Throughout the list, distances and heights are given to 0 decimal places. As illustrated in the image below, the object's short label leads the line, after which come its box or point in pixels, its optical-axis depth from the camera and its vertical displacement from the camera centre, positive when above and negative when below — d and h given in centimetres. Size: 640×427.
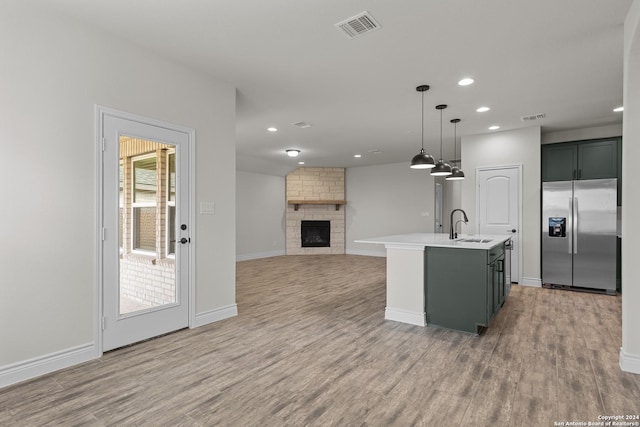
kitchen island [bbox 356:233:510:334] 336 -72
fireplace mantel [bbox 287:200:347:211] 1018 +32
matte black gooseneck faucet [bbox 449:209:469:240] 420 -28
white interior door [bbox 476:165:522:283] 579 +16
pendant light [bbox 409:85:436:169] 394 +61
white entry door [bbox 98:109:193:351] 290 -15
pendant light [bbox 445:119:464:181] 495 +56
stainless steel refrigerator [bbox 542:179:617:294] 504 -31
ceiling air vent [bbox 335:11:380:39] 265 +152
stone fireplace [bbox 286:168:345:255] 1027 +5
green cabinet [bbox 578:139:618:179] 536 +86
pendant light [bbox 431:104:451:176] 433 +56
